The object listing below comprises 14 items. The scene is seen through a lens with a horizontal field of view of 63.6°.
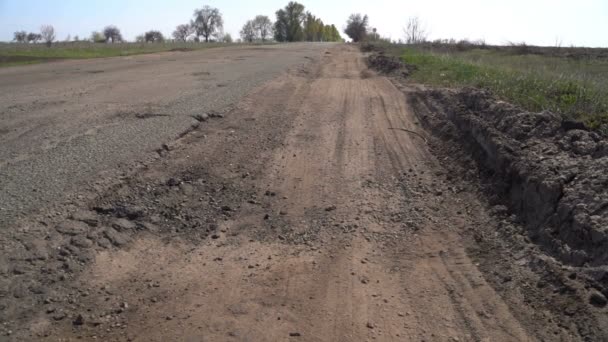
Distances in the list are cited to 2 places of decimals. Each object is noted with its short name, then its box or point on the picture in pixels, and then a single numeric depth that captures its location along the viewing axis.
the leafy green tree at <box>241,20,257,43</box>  129.25
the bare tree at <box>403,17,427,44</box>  44.98
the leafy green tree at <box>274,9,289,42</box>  102.69
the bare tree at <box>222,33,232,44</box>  113.31
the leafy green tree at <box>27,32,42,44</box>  89.28
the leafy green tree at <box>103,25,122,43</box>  106.19
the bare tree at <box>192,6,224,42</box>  112.75
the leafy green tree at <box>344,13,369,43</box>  92.30
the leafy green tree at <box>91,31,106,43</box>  97.62
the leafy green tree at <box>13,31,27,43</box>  92.82
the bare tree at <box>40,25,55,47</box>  82.64
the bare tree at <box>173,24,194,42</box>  114.99
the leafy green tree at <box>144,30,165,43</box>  101.74
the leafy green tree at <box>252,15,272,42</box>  129.00
